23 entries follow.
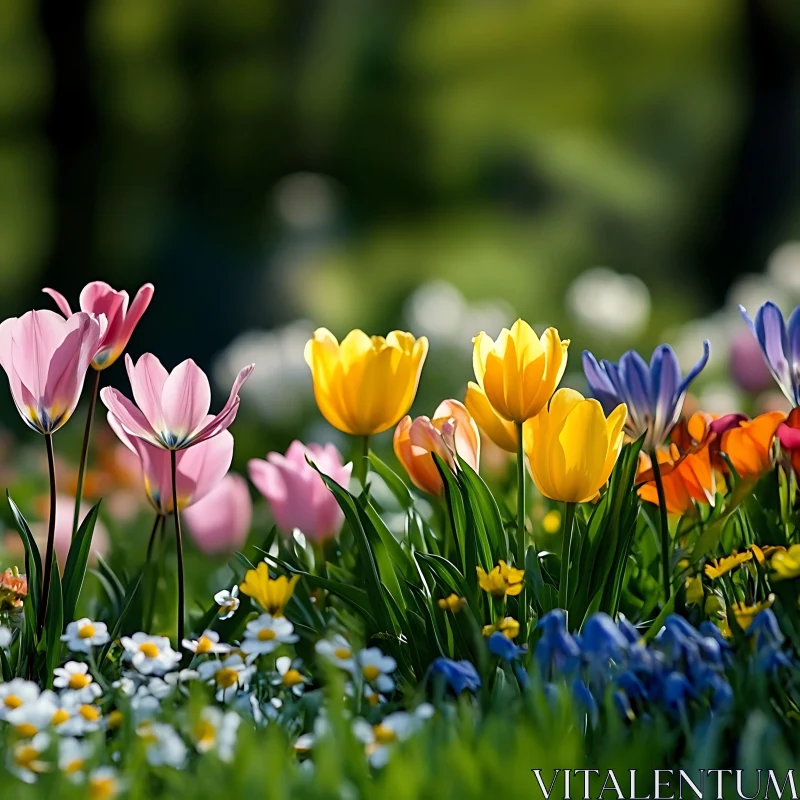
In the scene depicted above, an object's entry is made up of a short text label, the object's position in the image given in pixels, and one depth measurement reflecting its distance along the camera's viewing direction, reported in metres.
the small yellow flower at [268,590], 1.94
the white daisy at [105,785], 1.79
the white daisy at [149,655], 1.91
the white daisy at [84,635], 1.91
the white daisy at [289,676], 1.90
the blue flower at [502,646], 1.88
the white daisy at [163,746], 1.82
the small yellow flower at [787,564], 1.89
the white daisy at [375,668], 1.89
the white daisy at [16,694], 1.87
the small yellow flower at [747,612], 1.89
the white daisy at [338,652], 1.89
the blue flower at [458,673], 1.88
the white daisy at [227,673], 1.90
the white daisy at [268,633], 1.92
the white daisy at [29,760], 1.83
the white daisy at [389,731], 1.84
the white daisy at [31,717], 1.85
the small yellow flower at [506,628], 1.91
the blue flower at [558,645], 1.86
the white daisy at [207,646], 1.92
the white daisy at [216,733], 1.83
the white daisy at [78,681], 1.90
